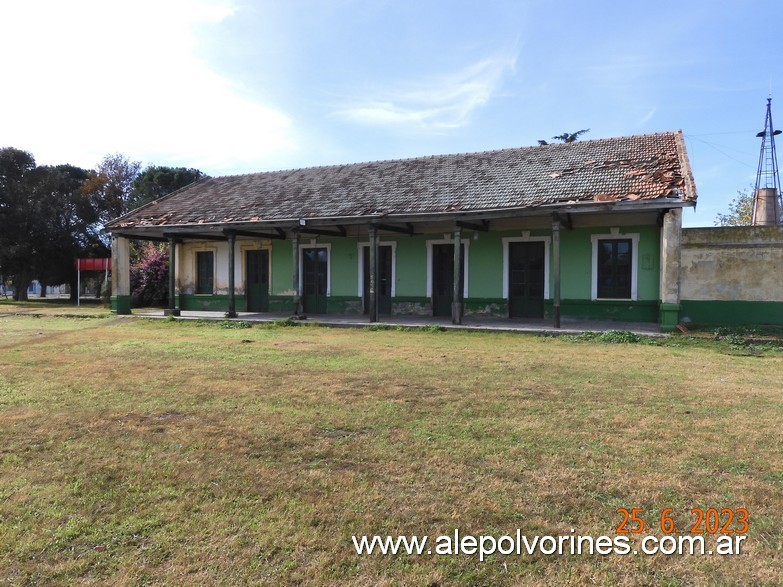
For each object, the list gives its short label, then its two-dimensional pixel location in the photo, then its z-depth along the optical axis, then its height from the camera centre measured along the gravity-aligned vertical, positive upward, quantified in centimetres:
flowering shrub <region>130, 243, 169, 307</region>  2197 -28
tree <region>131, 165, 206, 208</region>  3467 +620
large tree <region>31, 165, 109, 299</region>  2884 +278
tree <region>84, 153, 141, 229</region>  3225 +548
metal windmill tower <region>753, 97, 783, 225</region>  2103 +325
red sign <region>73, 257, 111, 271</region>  2489 +51
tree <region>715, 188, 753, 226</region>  3077 +425
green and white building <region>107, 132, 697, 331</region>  1228 +129
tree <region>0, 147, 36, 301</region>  2752 +312
